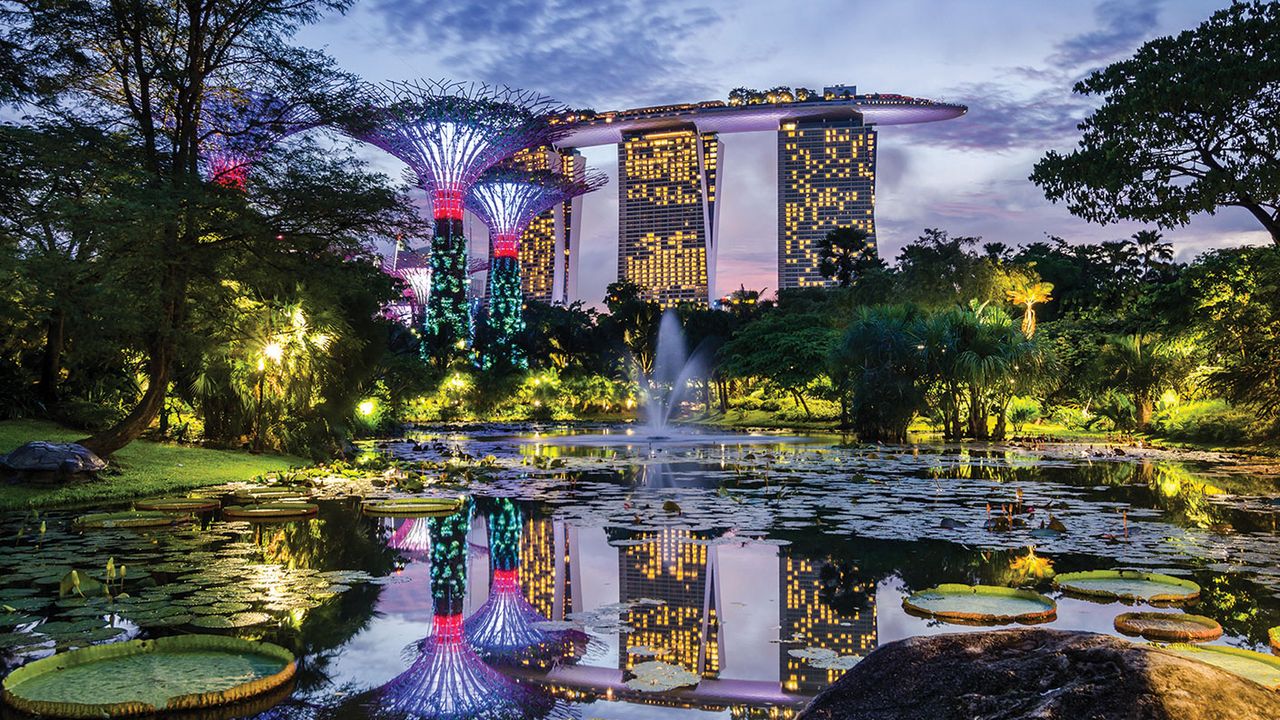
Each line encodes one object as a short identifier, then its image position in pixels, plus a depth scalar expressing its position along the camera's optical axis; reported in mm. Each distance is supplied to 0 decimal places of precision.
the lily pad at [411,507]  9938
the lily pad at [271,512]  9578
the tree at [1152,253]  53281
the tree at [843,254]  67188
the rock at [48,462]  11094
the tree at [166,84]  12422
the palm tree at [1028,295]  31338
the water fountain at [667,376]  45812
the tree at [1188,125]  14469
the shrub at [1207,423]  21531
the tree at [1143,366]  25266
